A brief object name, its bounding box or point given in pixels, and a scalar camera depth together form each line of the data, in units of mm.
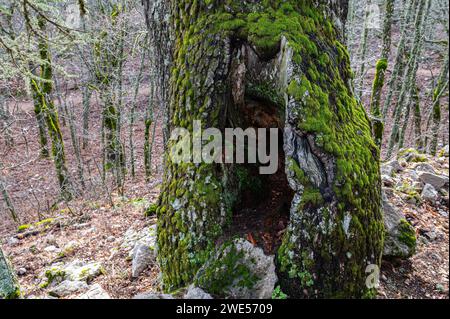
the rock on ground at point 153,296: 2707
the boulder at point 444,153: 5566
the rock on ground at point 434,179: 3928
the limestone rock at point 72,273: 4508
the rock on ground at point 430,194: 3869
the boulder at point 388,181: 4547
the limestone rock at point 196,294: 2659
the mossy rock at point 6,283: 3480
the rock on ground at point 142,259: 4188
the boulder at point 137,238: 4542
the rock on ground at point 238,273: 2666
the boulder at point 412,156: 5801
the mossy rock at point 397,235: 3088
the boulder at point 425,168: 4621
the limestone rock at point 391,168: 4980
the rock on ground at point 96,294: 3686
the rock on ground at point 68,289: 4160
